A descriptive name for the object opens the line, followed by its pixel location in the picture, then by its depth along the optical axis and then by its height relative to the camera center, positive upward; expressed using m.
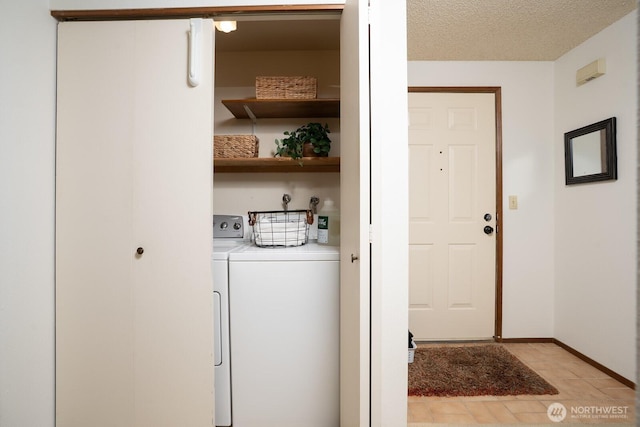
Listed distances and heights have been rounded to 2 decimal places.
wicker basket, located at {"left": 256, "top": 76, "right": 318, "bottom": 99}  1.69 +0.77
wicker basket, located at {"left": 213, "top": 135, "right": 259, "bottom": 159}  1.73 +0.43
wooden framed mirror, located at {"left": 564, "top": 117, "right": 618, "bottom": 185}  1.93 +0.47
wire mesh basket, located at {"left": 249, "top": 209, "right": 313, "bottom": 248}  1.57 -0.08
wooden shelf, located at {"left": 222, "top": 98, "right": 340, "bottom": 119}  1.68 +0.69
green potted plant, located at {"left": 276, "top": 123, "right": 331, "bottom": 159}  1.75 +0.46
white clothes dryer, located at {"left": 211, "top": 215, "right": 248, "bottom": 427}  1.38 -0.60
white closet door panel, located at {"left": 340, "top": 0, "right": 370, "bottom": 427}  0.95 +0.00
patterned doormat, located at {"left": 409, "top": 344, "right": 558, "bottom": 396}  1.79 -1.09
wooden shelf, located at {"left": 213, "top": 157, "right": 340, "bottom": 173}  1.72 +0.34
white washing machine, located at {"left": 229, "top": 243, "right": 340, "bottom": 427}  1.38 -0.61
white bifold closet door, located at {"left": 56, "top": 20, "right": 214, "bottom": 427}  1.26 +0.00
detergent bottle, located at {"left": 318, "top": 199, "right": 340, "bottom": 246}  1.70 -0.08
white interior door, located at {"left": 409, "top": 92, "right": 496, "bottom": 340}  2.46 +0.07
